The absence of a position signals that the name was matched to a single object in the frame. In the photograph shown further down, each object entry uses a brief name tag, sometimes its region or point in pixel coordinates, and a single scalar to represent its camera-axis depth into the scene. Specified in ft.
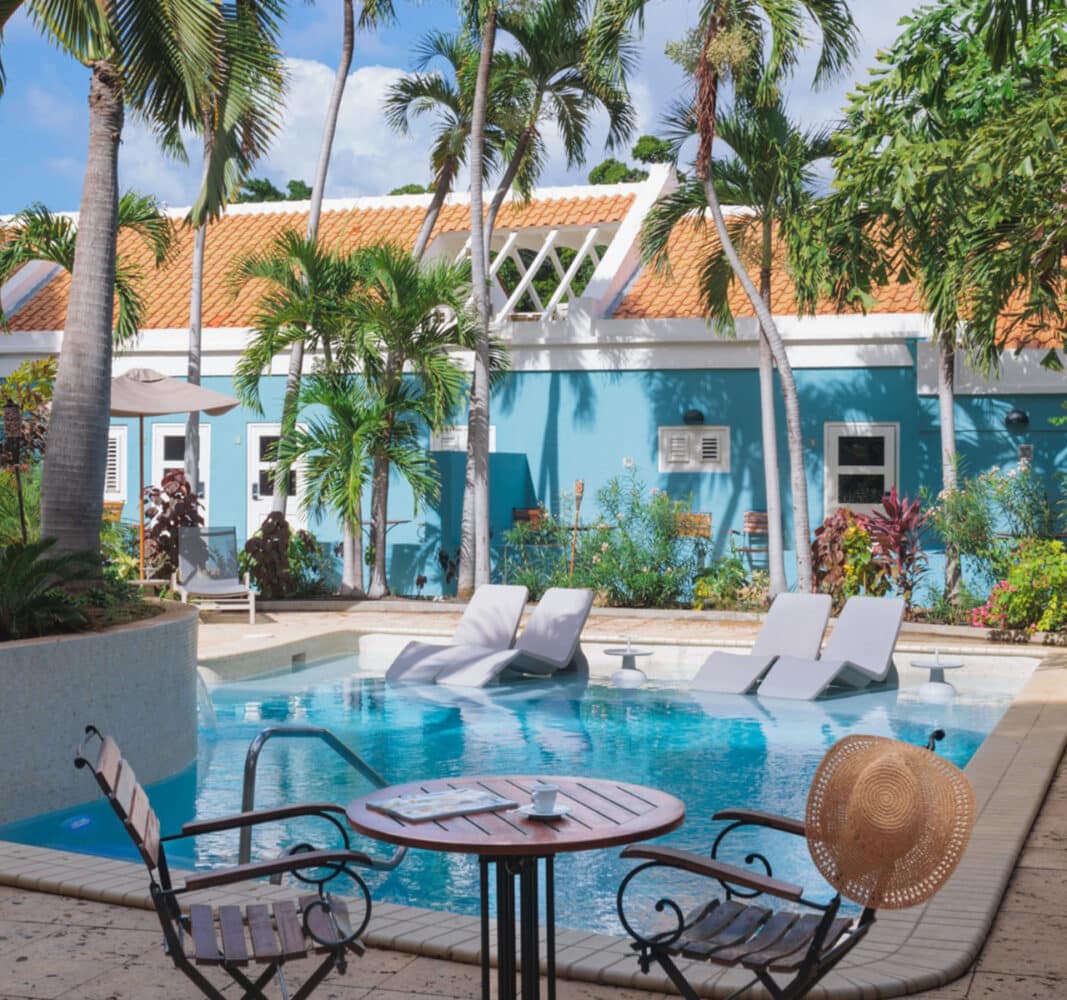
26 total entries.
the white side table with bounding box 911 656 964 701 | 42.50
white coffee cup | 14.17
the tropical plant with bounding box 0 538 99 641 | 28.35
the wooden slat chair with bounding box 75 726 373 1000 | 13.34
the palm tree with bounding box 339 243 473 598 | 57.62
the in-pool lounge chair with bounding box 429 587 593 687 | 43.98
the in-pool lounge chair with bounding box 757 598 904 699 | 41.24
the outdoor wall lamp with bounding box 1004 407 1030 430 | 59.36
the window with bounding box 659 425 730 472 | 65.72
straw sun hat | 13.51
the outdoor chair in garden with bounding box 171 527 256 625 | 54.80
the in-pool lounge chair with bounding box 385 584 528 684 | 45.19
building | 62.18
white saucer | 14.10
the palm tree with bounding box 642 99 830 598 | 56.13
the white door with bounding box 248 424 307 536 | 72.02
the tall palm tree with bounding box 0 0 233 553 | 32.99
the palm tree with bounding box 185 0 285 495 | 37.19
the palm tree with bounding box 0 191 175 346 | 60.85
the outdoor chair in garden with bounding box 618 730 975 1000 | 13.33
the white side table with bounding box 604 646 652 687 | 45.21
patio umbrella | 54.49
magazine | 14.25
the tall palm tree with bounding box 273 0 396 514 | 61.67
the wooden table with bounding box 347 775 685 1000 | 13.25
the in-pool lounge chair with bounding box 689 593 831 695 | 42.55
